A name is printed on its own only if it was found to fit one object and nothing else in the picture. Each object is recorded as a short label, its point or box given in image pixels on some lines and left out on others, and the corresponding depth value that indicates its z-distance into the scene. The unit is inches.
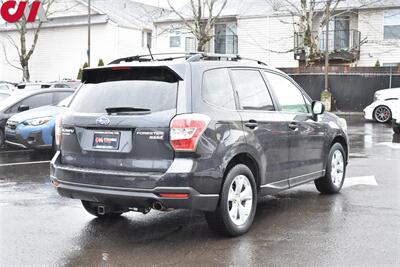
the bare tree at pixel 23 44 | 1344.7
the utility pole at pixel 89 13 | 1333.4
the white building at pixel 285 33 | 1214.9
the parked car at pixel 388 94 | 810.2
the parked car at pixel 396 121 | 615.9
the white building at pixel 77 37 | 1472.7
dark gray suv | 199.6
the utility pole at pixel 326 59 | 999.9
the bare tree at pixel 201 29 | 1097.1
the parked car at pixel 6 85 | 894.9
